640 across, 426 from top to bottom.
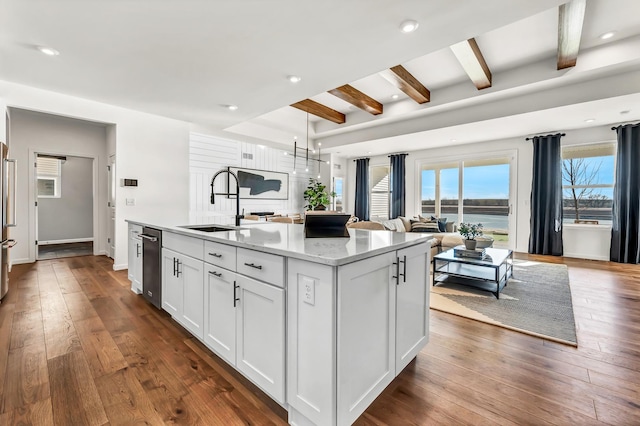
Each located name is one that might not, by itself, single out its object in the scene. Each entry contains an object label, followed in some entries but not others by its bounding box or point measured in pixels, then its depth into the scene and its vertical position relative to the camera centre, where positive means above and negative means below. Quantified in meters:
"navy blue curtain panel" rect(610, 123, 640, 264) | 5.05 +0.26
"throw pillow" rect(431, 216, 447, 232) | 6.51 -0.32
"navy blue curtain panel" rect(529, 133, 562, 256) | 5.78 +0.32
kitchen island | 1.23 -0.55
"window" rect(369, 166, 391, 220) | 8.67 +0.56
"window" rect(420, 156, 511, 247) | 6.66 +0.45
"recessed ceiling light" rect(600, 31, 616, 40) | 3.27 +2.10
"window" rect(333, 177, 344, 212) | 8.97 +0.51
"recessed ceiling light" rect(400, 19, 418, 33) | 2.35 +1.58
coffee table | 3.42 -0.83
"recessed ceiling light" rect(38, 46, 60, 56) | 2.73 +1.56
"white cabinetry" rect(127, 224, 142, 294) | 3.14 -0.59
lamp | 7.35 +1.58
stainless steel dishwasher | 2.65 -0.58
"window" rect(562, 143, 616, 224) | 5.52 +0.60
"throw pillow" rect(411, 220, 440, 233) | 6.24 -0.38
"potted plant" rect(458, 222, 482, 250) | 3.86 -0.36
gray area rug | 2.51 -1.02
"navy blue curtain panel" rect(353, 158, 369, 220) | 8.85 +0.66
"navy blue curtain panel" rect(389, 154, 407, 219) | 8.03 +0.75
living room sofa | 5.30 -0.48
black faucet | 2.70 -0.09
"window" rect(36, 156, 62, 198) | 6.89 +0.77
